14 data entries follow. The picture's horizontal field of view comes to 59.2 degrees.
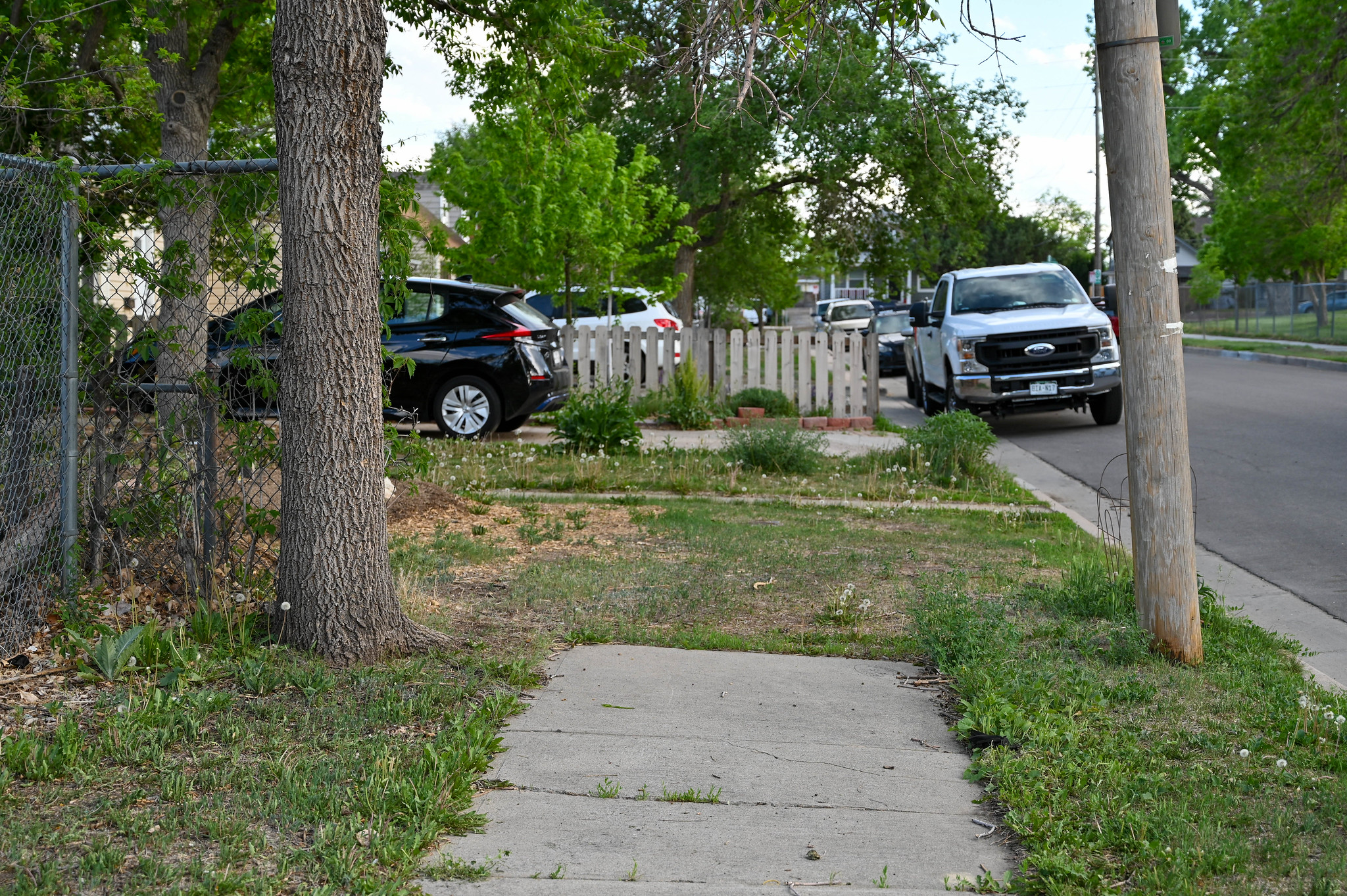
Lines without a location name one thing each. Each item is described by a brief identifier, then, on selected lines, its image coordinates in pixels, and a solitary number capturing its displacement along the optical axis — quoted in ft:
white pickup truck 49.78
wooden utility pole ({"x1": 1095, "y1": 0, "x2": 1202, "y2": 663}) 16.34
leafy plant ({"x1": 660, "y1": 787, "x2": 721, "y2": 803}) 11.93
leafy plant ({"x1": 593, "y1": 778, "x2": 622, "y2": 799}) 11.94
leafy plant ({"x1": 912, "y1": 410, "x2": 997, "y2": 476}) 35.32
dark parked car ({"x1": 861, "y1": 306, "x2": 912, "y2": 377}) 89.20
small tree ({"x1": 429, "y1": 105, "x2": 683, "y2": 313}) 58.13
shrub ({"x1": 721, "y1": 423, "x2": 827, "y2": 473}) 36.63
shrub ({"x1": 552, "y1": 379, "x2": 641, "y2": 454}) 39.40
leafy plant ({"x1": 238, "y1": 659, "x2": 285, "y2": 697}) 14.29
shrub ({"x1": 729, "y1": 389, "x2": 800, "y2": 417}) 53.83
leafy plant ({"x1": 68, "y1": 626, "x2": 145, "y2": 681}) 14.55
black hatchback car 44.01
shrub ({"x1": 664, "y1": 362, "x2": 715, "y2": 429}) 49.70
